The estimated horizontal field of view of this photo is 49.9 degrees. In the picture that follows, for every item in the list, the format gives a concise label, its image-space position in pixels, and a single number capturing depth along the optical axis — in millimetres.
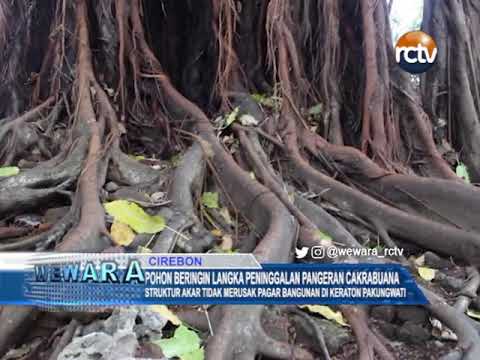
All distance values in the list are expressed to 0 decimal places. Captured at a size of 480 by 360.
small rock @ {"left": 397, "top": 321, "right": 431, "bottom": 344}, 1758
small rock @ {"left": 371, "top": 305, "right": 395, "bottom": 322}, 1839
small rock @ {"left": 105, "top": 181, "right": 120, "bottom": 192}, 2359
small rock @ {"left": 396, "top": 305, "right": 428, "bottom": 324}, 1793
